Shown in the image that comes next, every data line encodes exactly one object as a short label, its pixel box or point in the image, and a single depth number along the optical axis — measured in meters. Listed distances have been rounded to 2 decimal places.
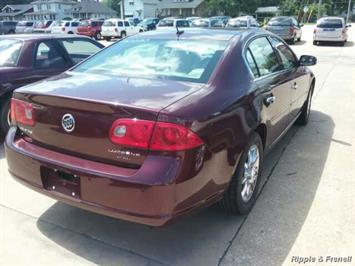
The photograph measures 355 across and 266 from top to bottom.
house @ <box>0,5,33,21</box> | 88.29
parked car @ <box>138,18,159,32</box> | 38.49
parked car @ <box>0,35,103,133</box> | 5.57
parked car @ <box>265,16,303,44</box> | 23.23
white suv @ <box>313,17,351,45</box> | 22.27
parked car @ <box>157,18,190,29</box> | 32.79
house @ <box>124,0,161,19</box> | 81.25
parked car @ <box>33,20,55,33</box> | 36.85
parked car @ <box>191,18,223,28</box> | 32.88
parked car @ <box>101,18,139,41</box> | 32.53
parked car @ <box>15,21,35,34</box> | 36.08
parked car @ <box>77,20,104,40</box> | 34.14
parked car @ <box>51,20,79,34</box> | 34.16
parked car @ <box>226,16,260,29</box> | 27.97
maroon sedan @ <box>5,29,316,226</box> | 2.59
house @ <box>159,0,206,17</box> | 81.25
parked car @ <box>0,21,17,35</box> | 35.91
